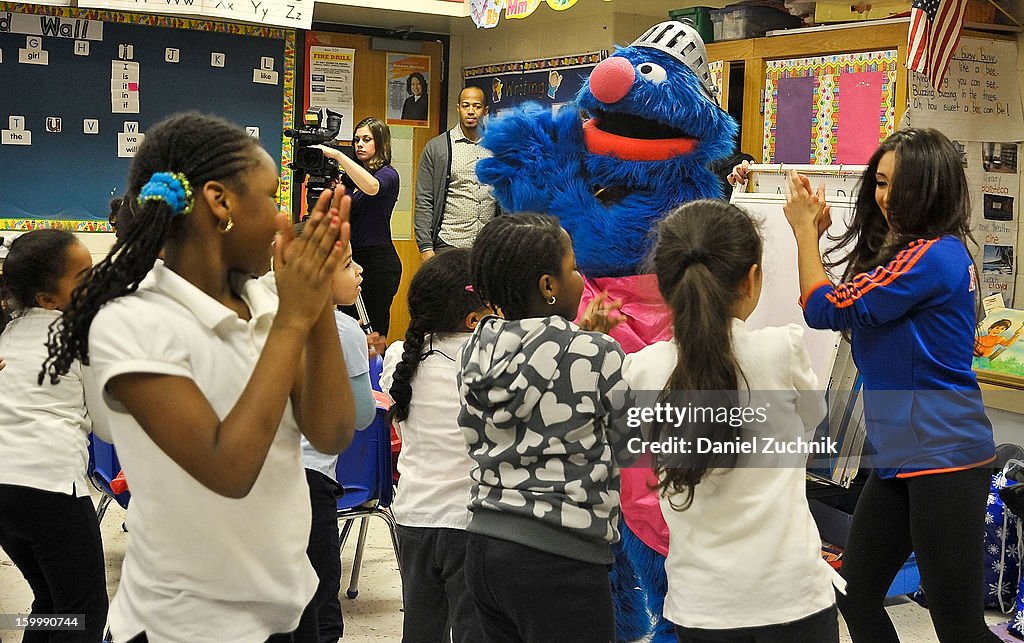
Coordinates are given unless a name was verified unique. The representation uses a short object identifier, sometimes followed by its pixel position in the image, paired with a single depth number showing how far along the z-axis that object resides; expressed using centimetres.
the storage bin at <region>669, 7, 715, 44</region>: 468
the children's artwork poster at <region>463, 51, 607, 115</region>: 559
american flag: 350
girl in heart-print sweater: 163
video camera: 392
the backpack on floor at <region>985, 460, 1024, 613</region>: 307
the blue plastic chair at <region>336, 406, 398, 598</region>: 285
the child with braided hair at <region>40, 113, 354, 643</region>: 115
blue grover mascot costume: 249
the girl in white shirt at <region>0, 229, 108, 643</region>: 207
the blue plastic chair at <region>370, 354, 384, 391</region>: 312
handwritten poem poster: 388
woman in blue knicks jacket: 199
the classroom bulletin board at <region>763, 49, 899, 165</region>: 397
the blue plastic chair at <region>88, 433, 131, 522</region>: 305
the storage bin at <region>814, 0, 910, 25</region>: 418
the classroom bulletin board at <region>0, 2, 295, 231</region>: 555
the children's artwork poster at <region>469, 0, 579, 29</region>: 430
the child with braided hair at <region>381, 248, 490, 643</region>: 205
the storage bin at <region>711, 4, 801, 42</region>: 453
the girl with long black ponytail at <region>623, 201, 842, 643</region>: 156
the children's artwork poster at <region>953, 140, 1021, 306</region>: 403
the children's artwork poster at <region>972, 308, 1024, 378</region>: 368
